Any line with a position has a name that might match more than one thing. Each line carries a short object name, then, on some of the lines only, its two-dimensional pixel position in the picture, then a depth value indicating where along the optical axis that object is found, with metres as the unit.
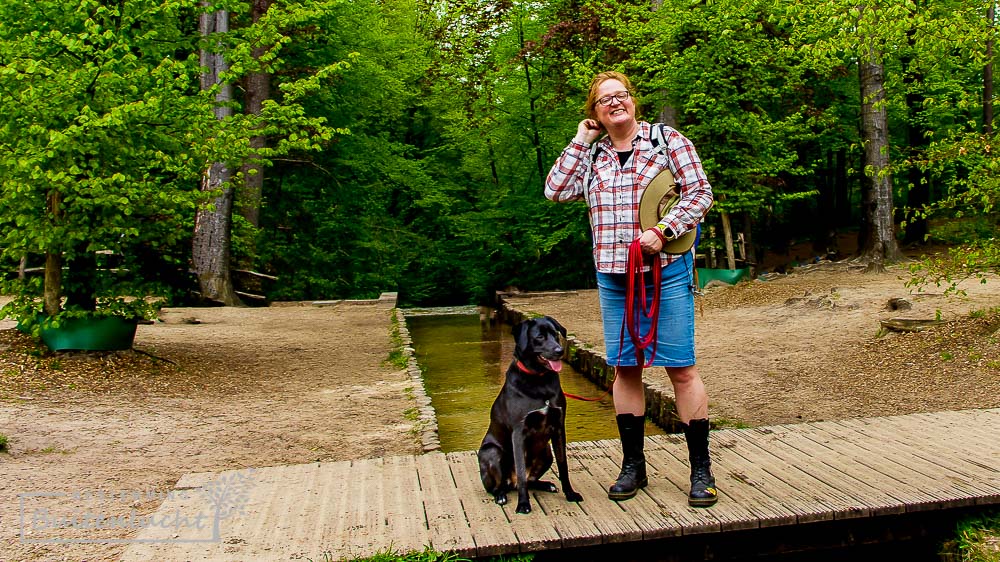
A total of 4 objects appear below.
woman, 4.13
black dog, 4.05
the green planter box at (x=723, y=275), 18.91
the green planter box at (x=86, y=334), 9.34
